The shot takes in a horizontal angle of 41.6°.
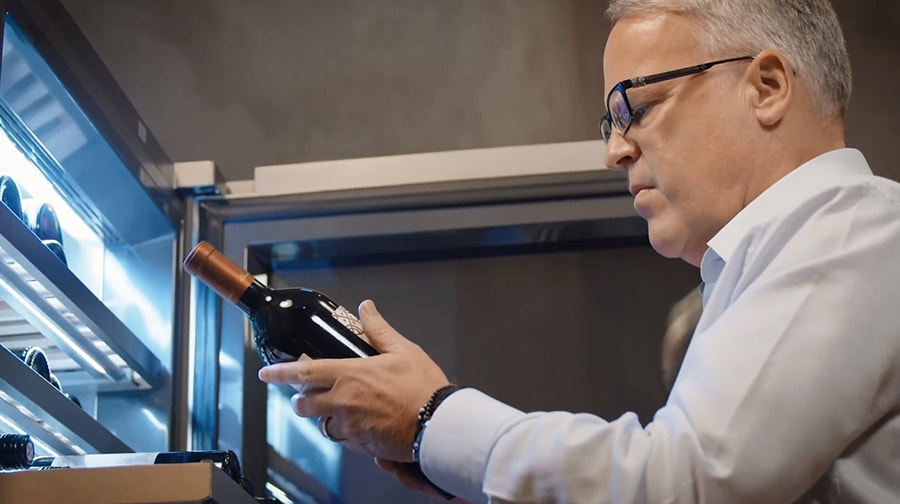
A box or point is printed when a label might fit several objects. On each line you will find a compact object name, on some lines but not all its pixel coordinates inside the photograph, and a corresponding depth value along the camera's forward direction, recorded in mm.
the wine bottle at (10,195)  1314
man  874
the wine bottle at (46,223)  1449
